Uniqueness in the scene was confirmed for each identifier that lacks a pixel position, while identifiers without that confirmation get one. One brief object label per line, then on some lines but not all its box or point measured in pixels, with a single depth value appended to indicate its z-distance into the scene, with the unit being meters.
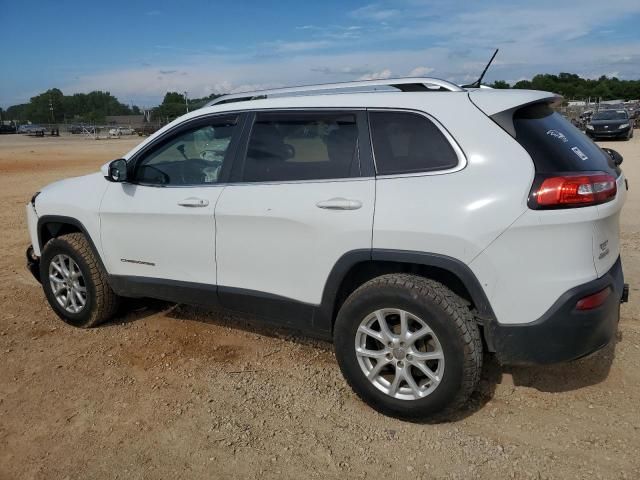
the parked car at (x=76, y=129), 67.25
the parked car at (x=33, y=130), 61.69
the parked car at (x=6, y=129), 71.31
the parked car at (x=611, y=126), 25.36
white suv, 2.75
